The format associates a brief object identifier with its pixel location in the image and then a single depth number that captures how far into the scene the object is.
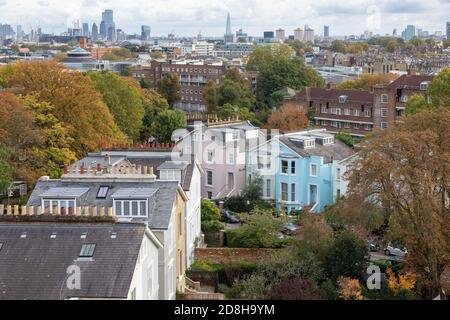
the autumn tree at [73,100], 48.31
